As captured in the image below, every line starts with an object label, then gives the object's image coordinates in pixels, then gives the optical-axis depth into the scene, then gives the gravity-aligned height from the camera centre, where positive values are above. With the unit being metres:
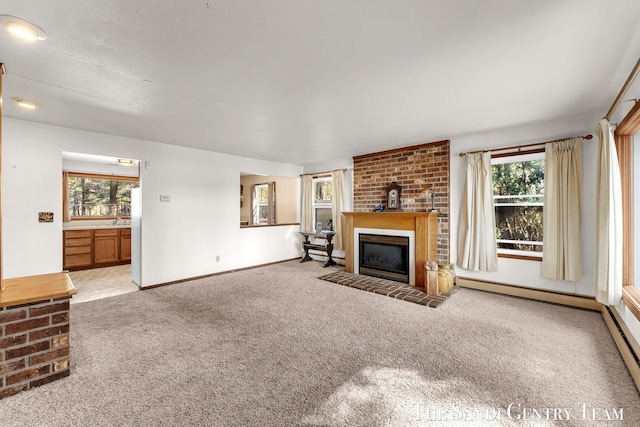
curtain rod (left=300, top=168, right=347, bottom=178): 6.11 +0.95
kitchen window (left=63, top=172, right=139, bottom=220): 5.68 +0.42
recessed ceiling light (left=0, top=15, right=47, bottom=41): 1.54 +1.13
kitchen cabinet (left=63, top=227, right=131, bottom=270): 5.22 -0.72
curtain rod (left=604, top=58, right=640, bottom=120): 2.05 +1.12
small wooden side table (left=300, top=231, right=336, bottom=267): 5.76 -0.72
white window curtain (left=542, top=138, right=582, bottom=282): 3.29 +0.05
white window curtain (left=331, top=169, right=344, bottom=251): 5.79 +0.22
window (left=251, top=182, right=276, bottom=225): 7.92 +0.33
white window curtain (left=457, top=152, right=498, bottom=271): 3.90 -0.04
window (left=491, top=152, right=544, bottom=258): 3.74 +0.18
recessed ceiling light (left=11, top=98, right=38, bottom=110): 2.68 +1.15
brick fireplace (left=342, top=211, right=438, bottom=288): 4.20 -0.31
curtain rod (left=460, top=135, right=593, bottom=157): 3.22 +0.96
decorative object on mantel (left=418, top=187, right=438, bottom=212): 4.43 +0.33
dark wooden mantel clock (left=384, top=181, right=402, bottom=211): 4.84 +0.34
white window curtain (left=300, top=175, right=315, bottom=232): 6.45 +0.27
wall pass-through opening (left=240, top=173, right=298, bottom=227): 7.10 +0.40
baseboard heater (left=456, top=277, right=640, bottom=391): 2.03 -1.09
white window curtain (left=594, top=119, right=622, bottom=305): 2.52 -0.10
